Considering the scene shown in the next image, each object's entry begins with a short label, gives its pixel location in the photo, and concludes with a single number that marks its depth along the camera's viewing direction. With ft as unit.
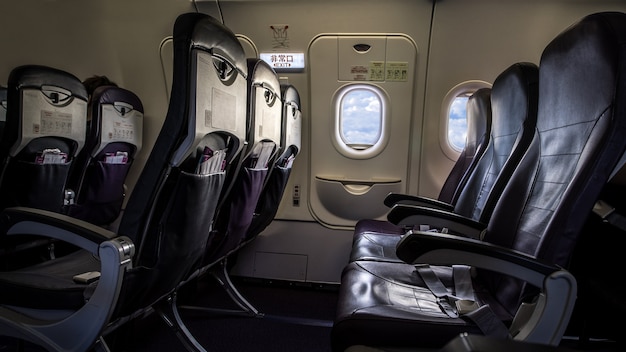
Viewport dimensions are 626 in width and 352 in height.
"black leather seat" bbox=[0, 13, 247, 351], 3.87
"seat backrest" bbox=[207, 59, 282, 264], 6.37
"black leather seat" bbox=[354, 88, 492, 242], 8.32
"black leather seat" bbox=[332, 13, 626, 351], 3.29
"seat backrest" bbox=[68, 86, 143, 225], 9.04
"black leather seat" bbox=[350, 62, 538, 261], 5.78
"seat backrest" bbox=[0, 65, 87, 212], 6.14
